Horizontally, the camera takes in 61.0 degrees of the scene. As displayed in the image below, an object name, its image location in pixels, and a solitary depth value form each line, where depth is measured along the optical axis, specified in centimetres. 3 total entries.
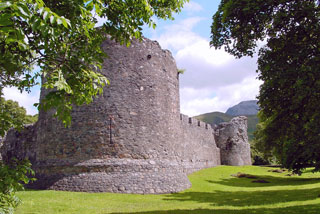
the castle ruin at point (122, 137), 1311
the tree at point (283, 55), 821
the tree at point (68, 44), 376
